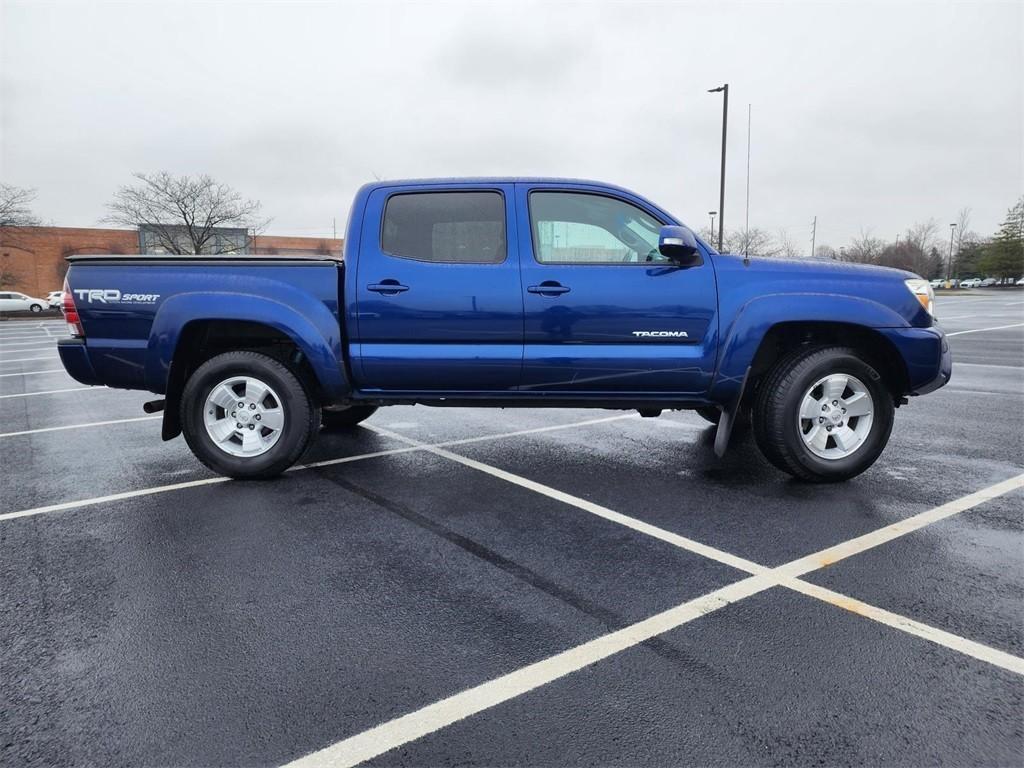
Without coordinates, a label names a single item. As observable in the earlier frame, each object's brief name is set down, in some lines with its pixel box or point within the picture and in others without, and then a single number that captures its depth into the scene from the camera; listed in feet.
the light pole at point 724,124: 62.90
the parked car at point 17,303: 124.47
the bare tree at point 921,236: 274.36
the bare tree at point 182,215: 132.98
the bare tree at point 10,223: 127.85
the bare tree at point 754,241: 165.31
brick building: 163.22
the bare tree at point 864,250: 226.79
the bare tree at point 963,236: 297.94
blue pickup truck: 14.08
